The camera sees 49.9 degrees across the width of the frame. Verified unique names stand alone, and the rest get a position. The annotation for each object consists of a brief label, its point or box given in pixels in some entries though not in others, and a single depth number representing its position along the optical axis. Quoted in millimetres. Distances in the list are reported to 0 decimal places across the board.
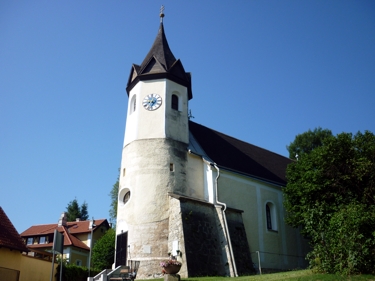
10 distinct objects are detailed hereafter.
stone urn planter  18188
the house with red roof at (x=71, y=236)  42056
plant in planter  18172
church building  23422
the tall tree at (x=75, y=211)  63438
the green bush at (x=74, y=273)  24438
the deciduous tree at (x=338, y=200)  18016
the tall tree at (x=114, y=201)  45338
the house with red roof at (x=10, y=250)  18438
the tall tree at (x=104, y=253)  35062
